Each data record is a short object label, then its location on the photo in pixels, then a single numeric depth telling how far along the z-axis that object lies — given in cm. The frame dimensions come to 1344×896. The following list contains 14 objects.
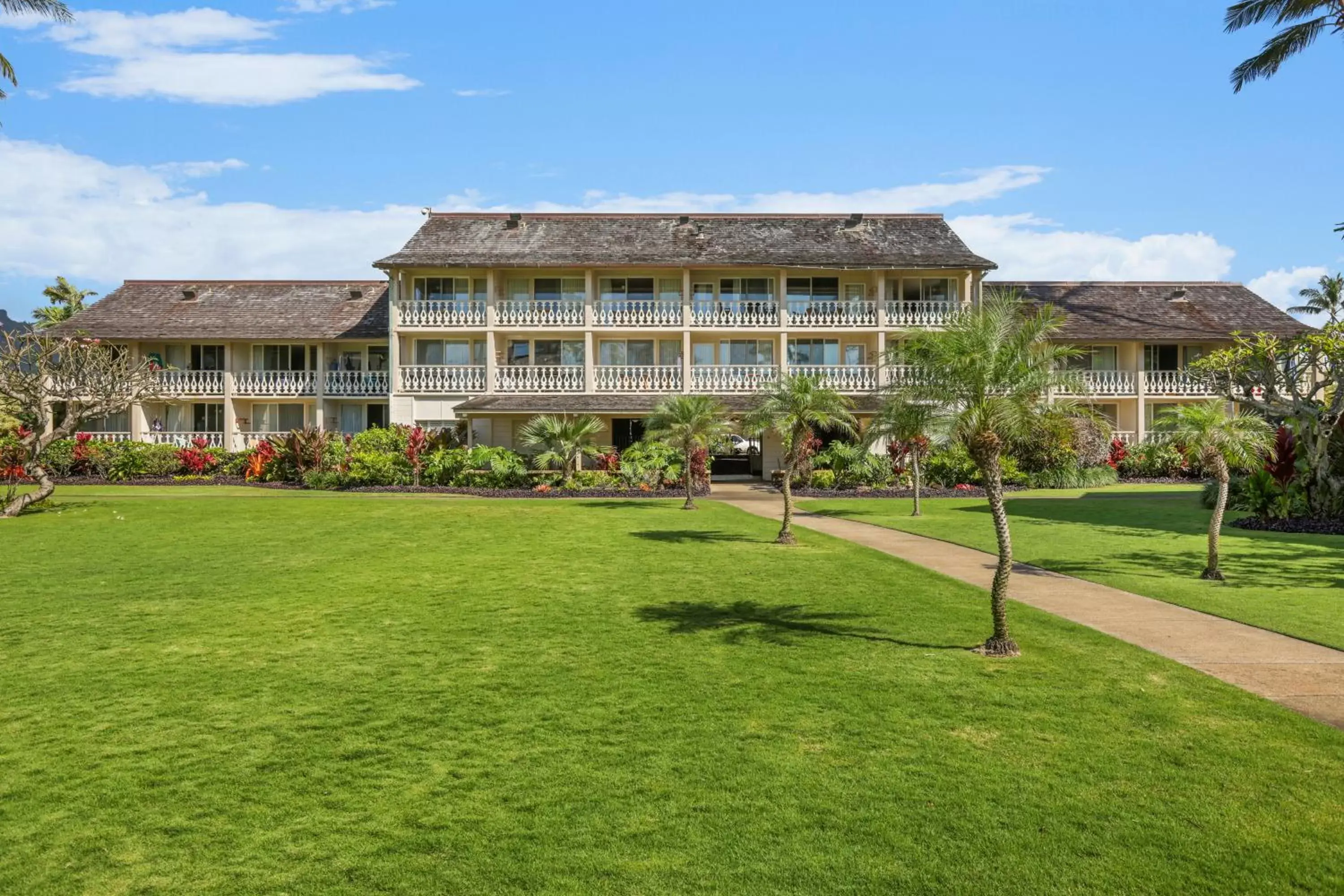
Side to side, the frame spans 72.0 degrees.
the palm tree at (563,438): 2991
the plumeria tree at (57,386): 2264
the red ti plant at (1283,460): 2064
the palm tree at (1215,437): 1340
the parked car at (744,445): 3853
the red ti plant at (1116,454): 3547
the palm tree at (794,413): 1733
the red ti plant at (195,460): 3538
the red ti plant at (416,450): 3127
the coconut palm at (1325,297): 4478
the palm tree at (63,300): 5284
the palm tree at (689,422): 2228
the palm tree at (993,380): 859
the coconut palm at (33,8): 2166
